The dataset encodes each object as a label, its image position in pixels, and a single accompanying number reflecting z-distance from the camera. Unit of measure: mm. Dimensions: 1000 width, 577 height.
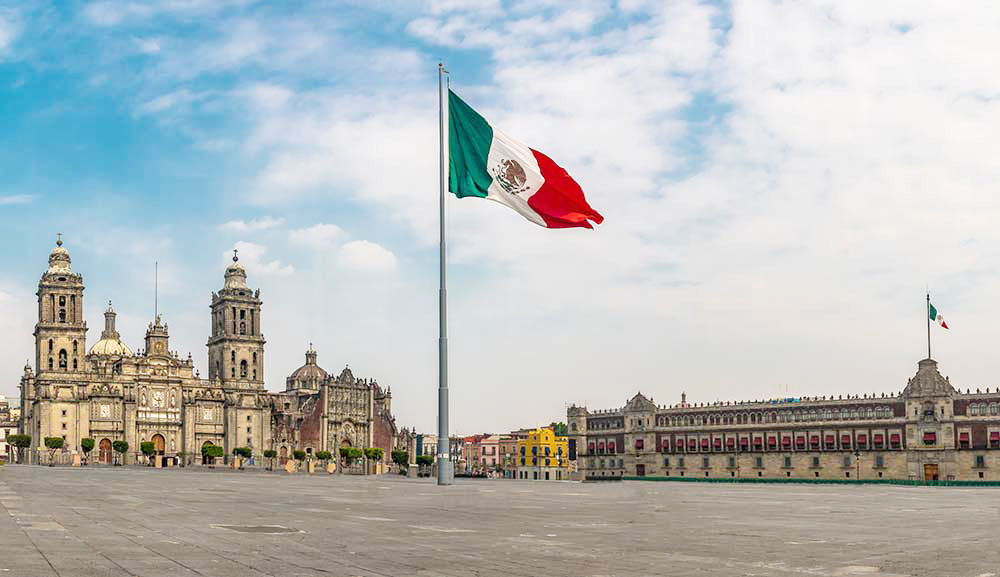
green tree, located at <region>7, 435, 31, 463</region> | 127294
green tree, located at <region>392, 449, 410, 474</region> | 135750
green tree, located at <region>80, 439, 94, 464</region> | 123188
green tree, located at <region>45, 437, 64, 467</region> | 119062
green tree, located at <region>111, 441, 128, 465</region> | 123312
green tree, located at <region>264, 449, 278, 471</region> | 138100
